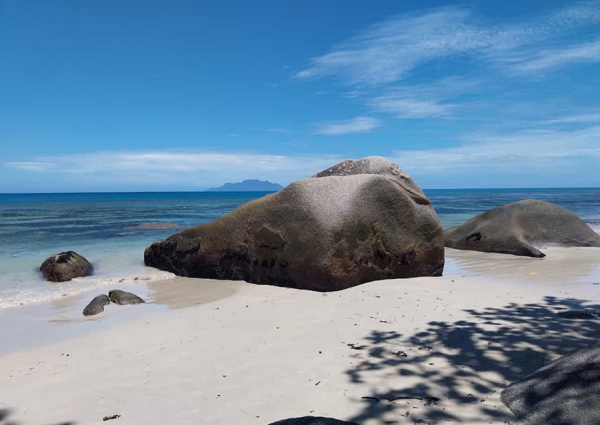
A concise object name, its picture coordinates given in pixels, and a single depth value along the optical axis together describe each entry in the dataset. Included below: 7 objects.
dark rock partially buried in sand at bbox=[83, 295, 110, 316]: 7.20
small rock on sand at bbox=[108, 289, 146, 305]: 7.83
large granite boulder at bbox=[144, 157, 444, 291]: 7.97
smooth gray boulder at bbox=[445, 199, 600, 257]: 12.61
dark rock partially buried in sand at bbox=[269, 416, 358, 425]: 2.64
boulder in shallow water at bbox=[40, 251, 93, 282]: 10.12
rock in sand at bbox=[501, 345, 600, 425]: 2.71
